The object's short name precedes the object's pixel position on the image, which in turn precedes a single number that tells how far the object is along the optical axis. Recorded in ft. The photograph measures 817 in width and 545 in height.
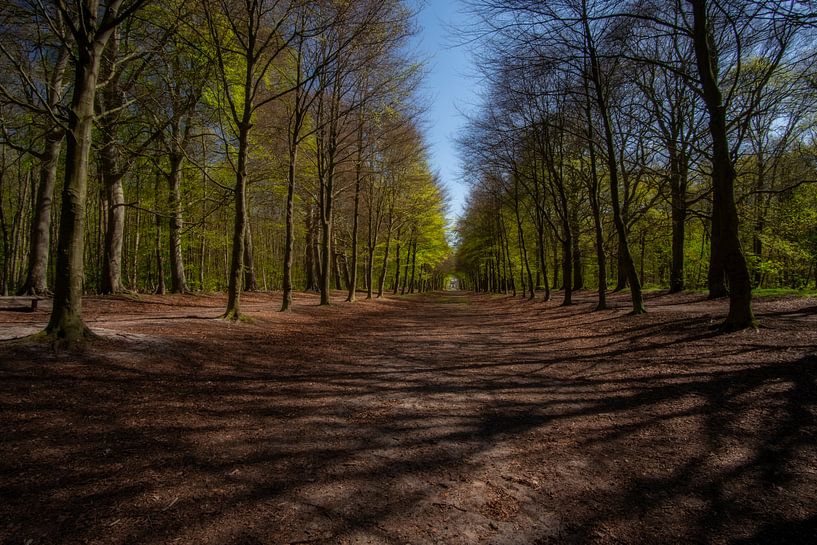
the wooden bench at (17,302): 33.02
